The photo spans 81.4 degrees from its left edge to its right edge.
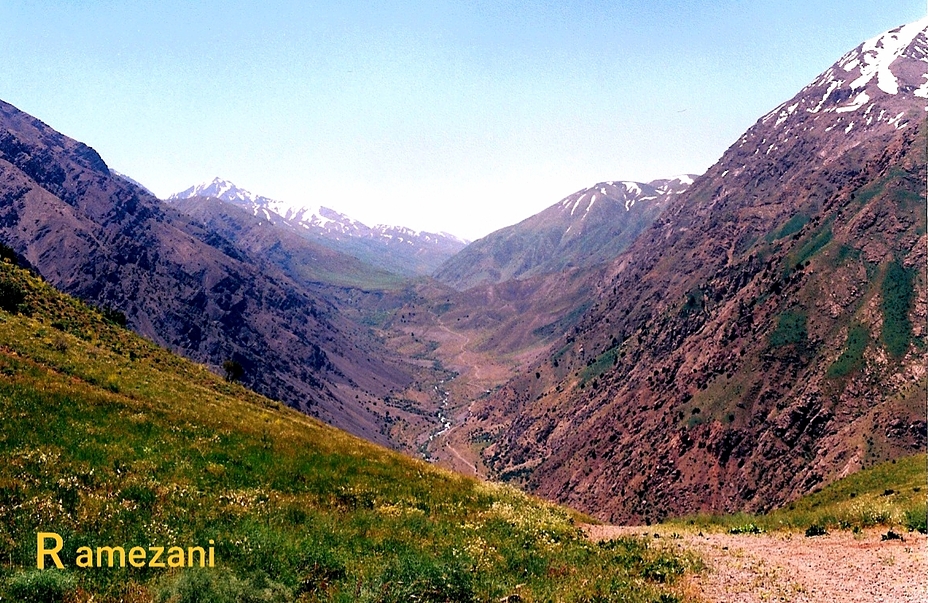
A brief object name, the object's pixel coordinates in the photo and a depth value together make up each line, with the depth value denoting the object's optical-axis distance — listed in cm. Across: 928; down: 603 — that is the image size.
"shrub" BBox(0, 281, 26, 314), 3563
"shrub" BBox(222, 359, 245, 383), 6095
